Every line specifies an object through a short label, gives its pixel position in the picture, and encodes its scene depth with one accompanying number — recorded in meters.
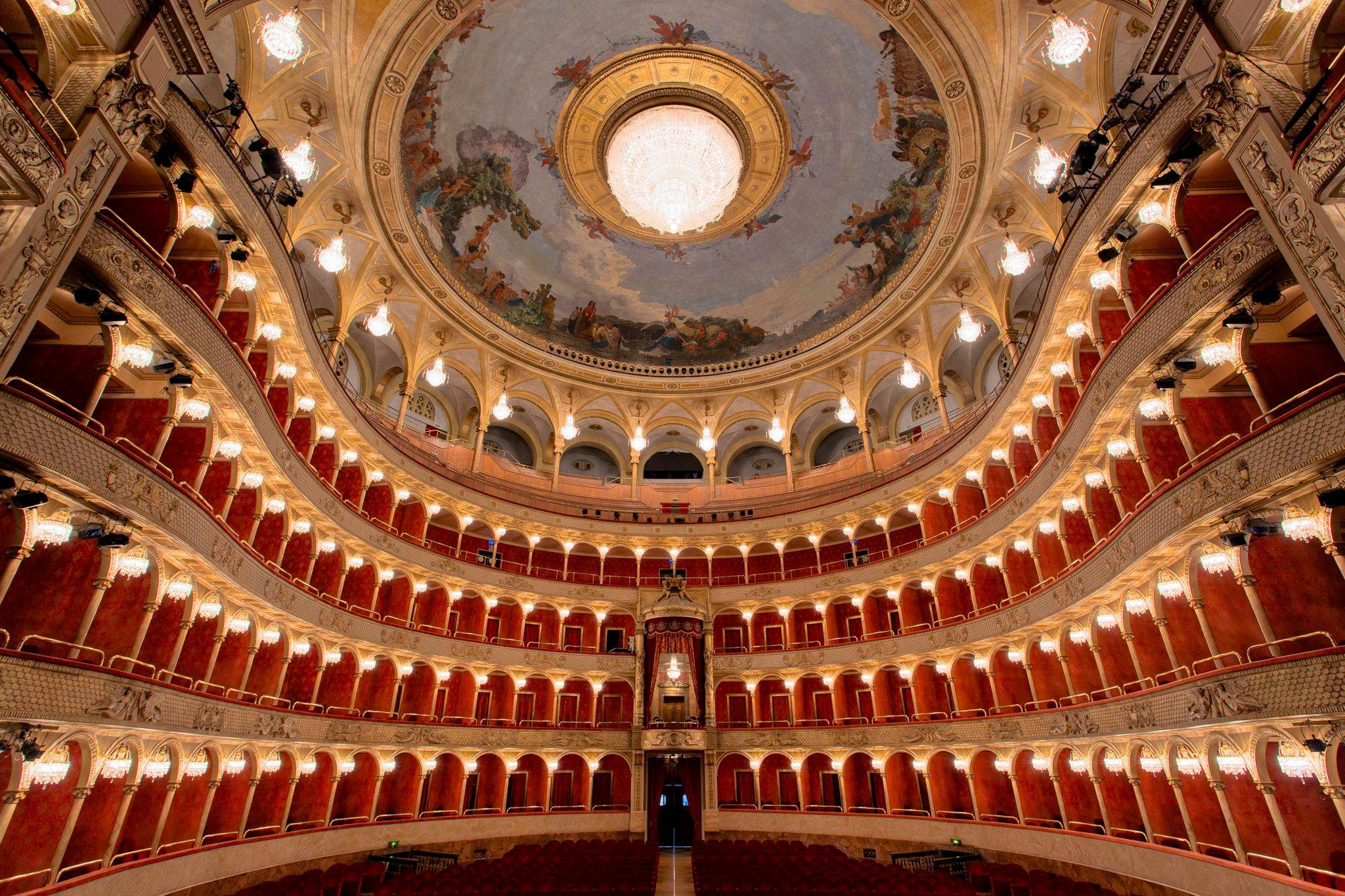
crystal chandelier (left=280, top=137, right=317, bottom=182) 15.23
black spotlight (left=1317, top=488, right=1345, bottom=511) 9.52
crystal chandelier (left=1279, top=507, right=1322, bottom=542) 10.20
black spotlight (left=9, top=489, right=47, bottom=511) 9.55
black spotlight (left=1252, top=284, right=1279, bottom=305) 10.95
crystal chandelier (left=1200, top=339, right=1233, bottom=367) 11.70
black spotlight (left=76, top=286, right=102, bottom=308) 10.75
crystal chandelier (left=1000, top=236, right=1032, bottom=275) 16.80
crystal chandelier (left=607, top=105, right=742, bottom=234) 25.41
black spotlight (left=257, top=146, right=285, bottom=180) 13.79
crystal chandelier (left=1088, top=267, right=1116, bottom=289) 15.45
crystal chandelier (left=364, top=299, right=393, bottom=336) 18.67
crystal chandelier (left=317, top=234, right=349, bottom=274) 15.99
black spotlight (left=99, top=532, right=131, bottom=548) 11.33
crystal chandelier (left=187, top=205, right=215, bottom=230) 13.52
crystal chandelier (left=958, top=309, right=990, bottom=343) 19.00
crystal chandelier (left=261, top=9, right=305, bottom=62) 12.73
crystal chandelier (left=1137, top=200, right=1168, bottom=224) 13.38
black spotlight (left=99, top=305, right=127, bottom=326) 11.11
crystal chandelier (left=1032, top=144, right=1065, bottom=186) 14.34
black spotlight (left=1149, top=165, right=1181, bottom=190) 12.49
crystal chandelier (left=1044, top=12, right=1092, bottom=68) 12.88
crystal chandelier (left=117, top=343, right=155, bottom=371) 11.52
